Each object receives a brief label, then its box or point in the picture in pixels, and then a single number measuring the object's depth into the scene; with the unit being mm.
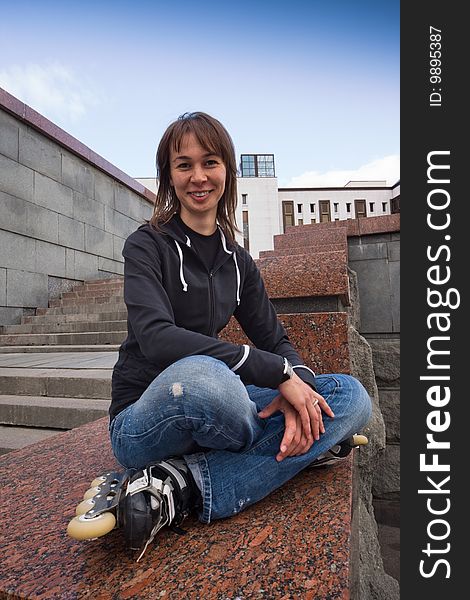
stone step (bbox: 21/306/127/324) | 6996
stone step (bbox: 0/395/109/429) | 3173
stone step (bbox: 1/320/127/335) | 6574
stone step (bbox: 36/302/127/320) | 7438
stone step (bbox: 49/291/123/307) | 7965
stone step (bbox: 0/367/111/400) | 3504
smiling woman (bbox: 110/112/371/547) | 1270
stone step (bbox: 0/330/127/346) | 6188
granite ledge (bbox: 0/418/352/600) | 1038
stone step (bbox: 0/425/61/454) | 2970
